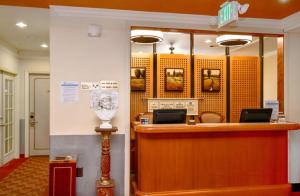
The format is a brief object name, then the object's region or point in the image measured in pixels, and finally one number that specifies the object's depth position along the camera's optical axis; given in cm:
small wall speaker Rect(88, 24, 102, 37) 397
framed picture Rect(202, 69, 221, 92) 691
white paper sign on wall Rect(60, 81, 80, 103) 394
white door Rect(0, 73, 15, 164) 639
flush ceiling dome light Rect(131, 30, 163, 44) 530
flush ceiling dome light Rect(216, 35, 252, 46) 566
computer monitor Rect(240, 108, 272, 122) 413
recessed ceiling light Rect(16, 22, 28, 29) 484
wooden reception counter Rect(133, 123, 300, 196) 375
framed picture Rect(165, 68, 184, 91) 672
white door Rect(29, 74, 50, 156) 773
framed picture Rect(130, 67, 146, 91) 656
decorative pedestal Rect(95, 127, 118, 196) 368
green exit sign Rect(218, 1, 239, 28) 317
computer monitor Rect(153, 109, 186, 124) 393
